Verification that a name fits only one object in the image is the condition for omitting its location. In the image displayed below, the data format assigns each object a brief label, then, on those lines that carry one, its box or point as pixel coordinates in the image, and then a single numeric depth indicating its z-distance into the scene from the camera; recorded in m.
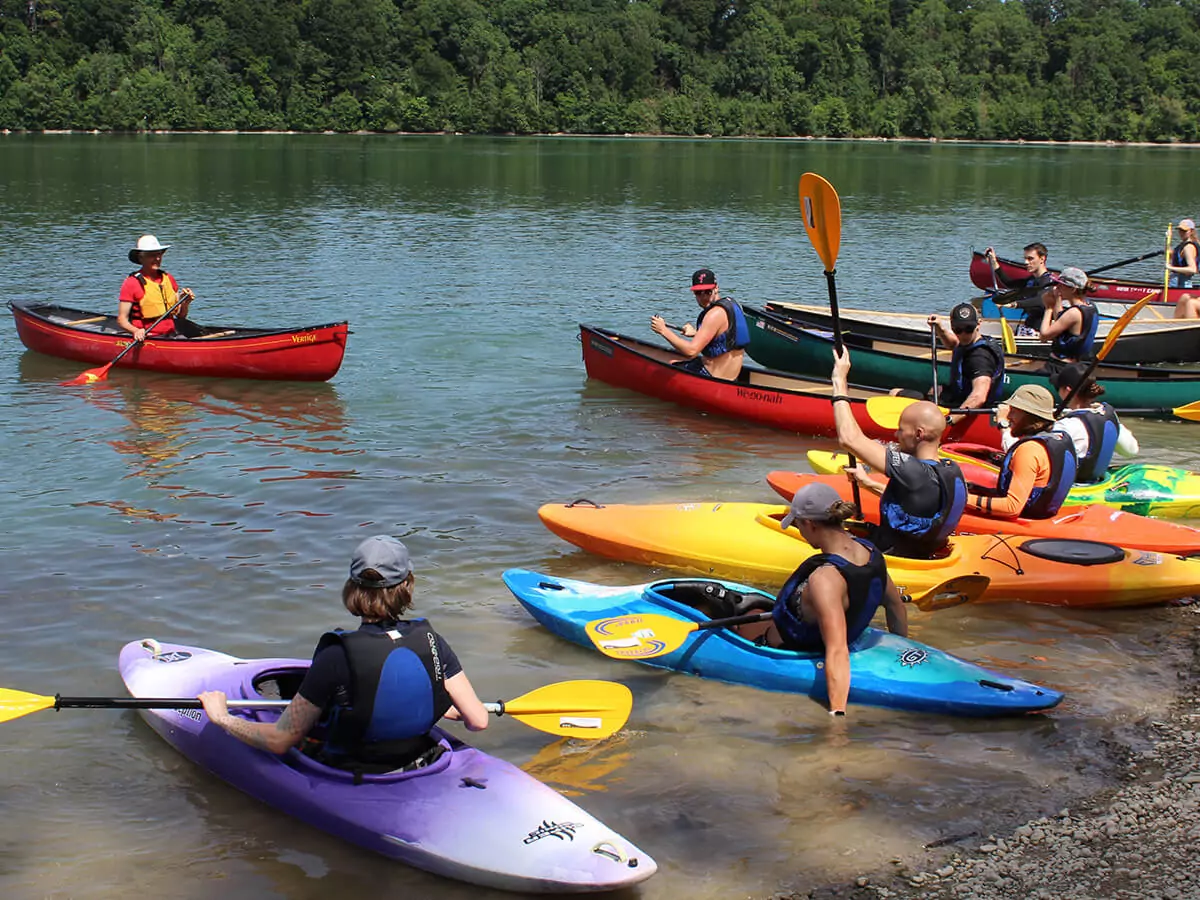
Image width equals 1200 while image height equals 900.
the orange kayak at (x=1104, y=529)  8.55
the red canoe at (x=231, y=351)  14.47
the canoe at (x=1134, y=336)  15.18
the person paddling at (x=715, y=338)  13.04
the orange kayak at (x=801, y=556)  8.03
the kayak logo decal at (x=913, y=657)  6.74
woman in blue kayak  6.08
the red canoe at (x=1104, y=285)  17.89
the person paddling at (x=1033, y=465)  8.45
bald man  7.43
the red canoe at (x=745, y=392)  12.12
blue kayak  6.64
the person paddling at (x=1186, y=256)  17.86
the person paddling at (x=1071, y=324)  13.27
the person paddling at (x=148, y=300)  14.66
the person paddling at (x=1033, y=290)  16.03
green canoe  12.98
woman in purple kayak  4.96
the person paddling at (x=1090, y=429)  9.40
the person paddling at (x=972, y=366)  11.47
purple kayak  5.04
